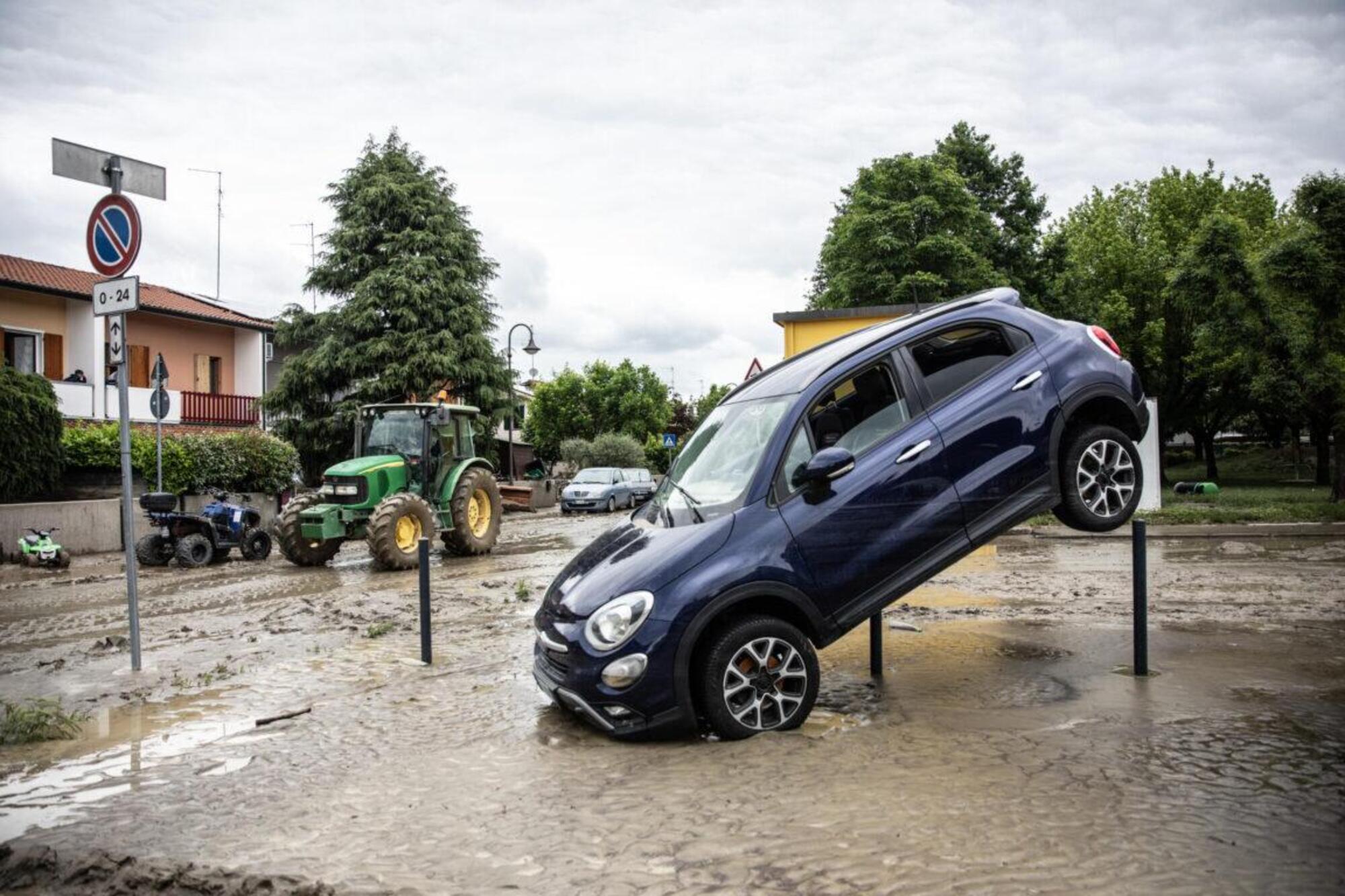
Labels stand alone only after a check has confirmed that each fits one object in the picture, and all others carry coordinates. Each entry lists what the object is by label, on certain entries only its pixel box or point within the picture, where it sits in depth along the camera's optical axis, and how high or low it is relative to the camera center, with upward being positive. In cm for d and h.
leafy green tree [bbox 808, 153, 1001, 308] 3494 +725
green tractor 1562 -73
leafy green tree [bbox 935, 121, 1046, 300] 3941 +977
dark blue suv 543 -34
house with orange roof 2809 +326
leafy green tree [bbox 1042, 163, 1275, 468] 4022 +732
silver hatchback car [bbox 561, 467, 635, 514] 3347 -142
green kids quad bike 1697 -163
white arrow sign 892 +98
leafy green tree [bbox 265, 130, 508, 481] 3108 +413
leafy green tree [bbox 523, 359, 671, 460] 5516 +220
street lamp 3701 +377
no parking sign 822 +174
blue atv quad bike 1662 -141
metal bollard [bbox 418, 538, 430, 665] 810 -114
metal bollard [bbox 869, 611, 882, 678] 733 -146
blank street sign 808 +231
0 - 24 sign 809 +123
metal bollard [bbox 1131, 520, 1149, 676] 701 -104
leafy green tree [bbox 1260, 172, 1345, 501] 2350 +336
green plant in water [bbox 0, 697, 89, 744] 636 -170
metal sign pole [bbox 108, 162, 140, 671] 810 -16
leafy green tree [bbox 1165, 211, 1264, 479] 2470 +376
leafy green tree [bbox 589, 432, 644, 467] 4628 -19
